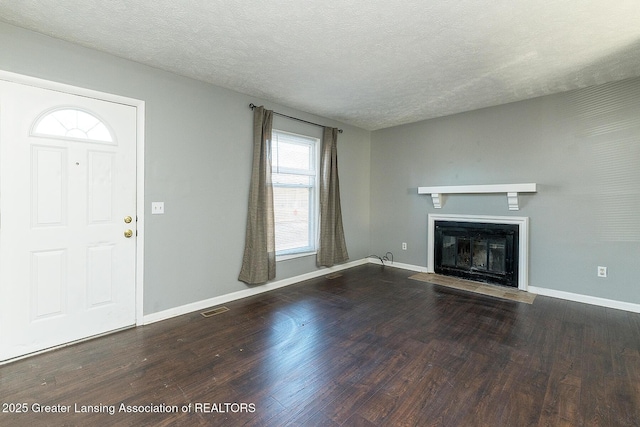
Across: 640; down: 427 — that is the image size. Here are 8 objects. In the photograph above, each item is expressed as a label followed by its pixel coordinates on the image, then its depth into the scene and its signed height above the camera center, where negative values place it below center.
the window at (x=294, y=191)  4.02 +0.31
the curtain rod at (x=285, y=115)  3.54 +1.34
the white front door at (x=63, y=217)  2.17 -0.07
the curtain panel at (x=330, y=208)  4.50 +0.06
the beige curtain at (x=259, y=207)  3.51 +0.05
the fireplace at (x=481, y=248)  3.79 -0.50
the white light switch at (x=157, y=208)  2.83 +0.02
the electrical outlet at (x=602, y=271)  3.26 -0.66
